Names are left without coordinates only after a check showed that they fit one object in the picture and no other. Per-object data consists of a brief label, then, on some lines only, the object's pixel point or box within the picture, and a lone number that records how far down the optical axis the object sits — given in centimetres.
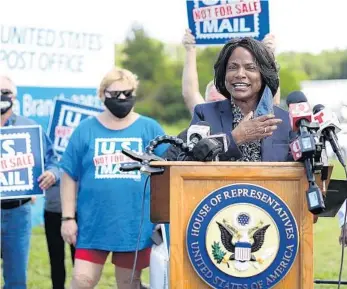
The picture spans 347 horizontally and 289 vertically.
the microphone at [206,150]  481
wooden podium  484
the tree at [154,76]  5447
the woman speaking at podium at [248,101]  530
